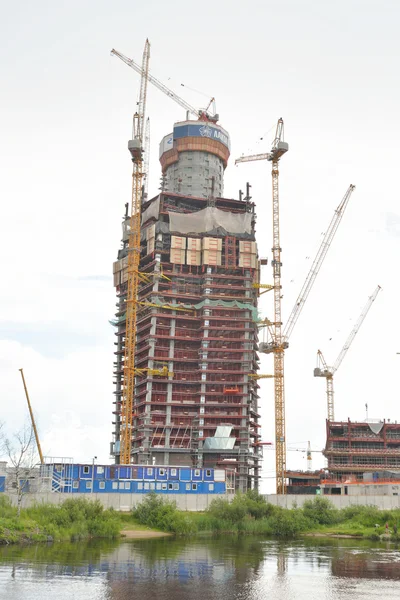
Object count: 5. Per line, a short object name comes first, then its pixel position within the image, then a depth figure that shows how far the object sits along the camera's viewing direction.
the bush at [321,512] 135.12
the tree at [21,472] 104.04
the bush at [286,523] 128.25
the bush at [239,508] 128.62
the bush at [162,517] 118.19
